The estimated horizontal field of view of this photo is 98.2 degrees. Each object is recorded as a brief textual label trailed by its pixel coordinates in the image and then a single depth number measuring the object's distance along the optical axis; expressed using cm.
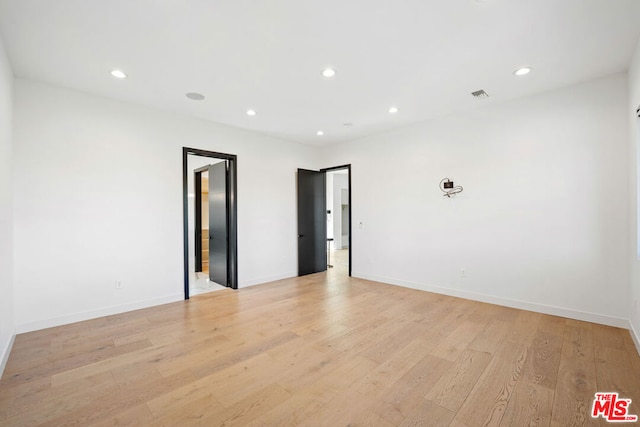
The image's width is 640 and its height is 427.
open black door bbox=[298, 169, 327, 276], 598
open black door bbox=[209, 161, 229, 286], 514
